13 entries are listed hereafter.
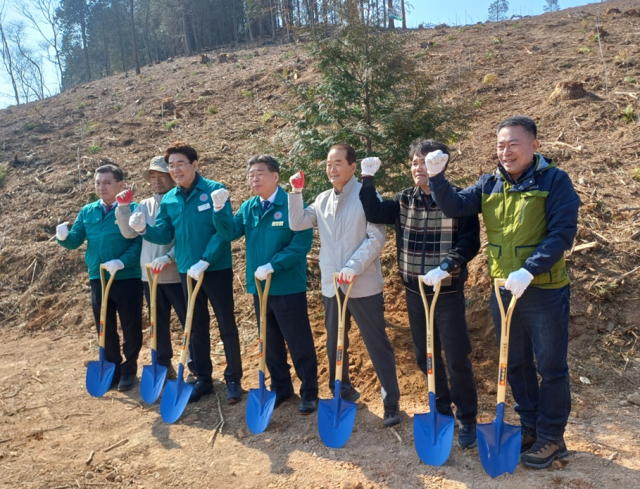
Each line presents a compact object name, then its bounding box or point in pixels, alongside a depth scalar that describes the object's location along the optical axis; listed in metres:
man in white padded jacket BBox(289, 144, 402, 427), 4.00
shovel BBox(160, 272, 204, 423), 4.45
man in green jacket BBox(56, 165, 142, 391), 5.22
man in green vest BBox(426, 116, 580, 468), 3.13
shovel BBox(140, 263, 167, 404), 4.83
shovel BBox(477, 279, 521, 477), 3.23
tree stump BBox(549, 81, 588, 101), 10.16
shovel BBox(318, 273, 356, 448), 3.86
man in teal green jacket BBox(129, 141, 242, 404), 4.63
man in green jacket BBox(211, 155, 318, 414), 4.33
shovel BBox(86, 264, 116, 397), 5.13
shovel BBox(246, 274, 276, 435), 4.15
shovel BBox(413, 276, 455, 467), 3.47
